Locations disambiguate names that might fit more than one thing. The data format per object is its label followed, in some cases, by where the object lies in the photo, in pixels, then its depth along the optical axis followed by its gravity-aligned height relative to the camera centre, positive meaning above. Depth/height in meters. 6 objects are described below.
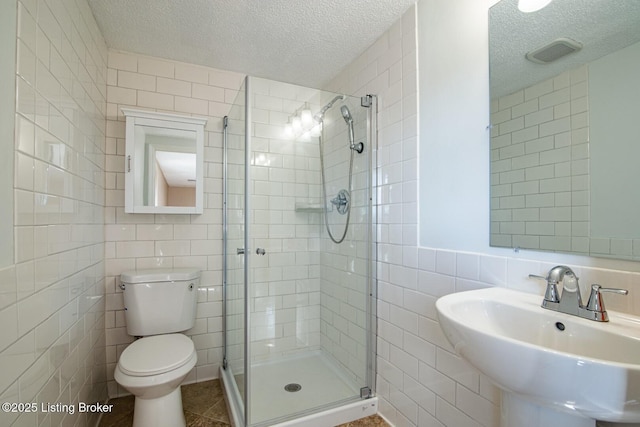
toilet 1.42 -0.72
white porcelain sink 0.59 -0.33
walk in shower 1.69 -0.23
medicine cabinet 1.93 +0.38
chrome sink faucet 0.82 -0.23
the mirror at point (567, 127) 0.85 +0.31
